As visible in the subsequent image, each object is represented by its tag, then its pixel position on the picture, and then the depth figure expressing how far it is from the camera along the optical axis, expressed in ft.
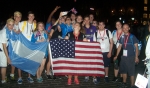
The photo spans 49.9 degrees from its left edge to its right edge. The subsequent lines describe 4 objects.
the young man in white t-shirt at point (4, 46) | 16.70
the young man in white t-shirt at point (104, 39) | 18.89
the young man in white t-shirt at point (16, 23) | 18.05
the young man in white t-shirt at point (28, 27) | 18.36
